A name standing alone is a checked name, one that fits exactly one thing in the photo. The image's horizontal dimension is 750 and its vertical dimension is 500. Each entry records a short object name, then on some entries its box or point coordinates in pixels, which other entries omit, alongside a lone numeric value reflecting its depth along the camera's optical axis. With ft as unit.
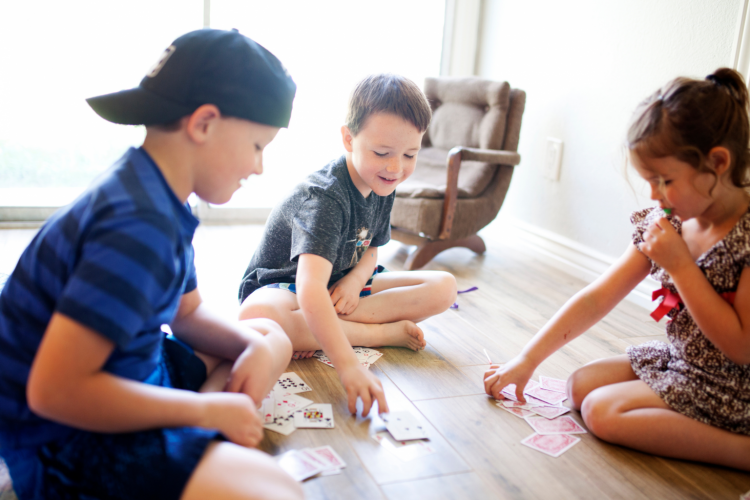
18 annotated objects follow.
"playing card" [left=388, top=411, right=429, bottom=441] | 4.41
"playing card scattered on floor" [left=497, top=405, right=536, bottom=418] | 4.93
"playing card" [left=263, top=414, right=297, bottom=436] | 4.36
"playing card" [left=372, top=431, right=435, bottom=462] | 4.23
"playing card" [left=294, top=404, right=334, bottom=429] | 4.47
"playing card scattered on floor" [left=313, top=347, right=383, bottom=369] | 5.67
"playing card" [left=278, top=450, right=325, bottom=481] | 3.87
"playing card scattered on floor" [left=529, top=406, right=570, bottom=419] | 4.98
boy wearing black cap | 2.67
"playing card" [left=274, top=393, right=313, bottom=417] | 4.61
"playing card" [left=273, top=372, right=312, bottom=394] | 4.99
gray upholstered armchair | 9.30
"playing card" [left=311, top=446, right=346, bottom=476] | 3.96
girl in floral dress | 4.06
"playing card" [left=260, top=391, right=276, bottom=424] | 4.48
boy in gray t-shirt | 4.80
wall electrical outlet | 10.37
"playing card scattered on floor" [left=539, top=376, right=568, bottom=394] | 5.45
